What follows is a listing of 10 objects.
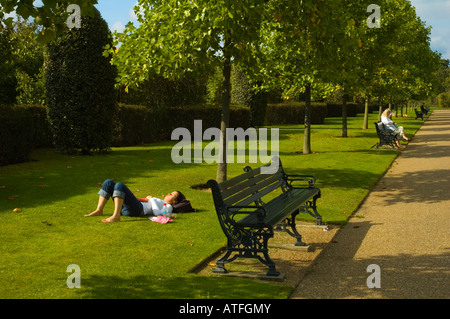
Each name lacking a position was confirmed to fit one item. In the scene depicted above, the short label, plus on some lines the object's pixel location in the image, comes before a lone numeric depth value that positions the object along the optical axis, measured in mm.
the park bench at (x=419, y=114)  48659
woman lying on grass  8312
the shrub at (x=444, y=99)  113481
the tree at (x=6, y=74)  15742
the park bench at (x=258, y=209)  5930
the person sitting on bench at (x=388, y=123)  21703
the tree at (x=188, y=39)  9102
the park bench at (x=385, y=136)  21188
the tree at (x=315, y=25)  9875
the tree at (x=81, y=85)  16312
